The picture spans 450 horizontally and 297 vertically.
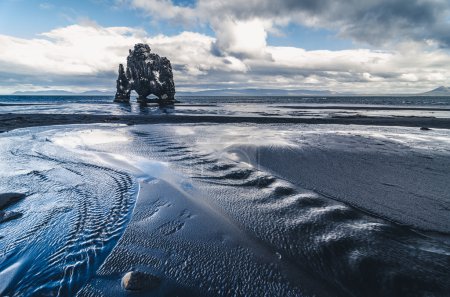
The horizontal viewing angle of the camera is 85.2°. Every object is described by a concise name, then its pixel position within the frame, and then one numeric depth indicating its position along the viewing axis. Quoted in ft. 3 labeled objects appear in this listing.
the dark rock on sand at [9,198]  17.39
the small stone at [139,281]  9.47
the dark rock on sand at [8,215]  14.96
